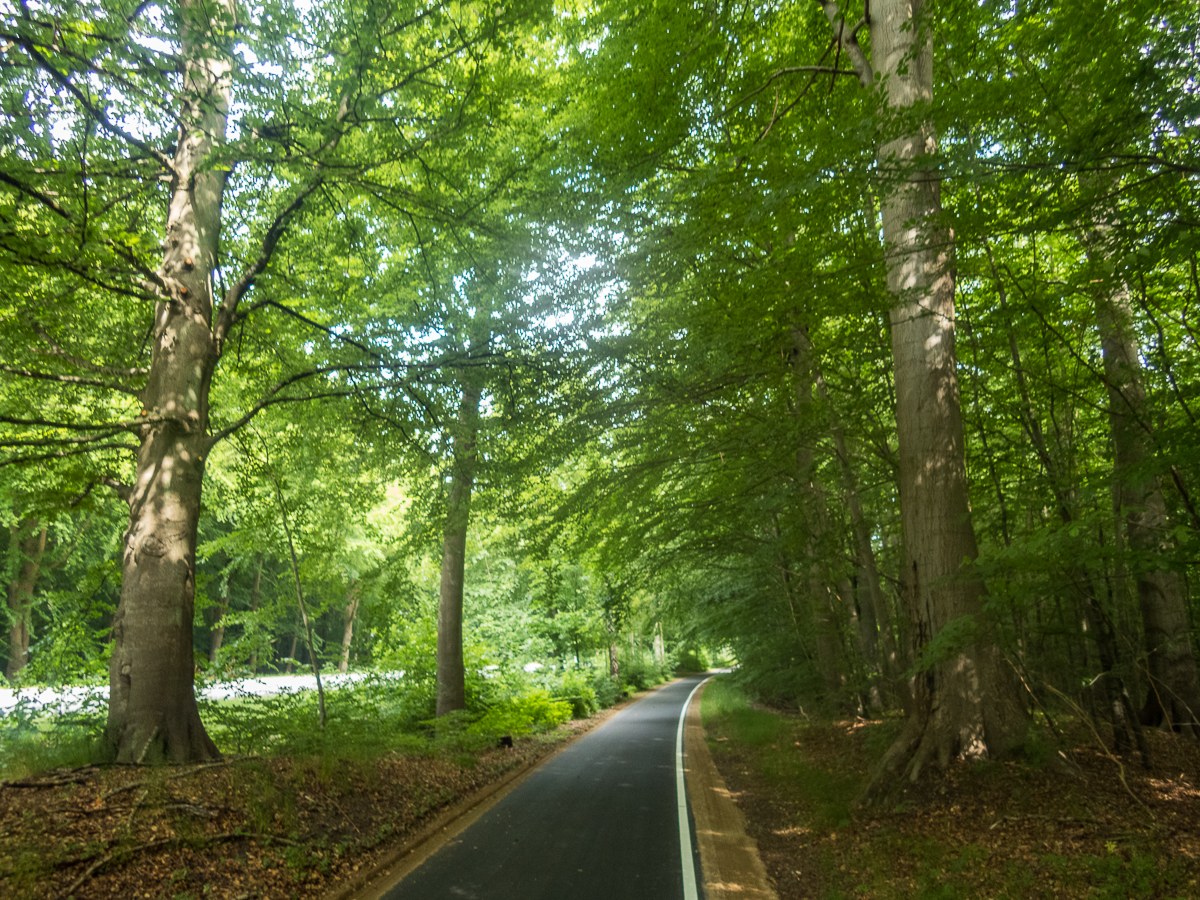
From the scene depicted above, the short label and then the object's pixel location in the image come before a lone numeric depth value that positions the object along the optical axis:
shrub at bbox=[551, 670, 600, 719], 21.95
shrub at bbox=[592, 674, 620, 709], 26.34
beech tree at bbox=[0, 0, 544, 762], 5.75
